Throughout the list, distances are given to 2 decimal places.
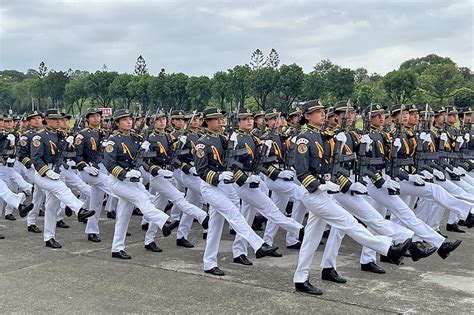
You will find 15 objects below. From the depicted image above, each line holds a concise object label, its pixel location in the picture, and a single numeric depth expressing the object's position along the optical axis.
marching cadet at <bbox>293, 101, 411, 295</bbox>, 5.98
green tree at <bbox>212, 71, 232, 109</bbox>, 39.00
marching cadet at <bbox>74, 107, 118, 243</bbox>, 9.09
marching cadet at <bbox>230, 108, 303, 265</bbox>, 7.28
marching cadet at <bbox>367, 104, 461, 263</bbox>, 6.77
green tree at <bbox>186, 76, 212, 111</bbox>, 41.09
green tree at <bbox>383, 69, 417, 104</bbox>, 36.34
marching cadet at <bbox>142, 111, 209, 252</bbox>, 8.17
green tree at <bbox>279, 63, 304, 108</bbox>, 37.53
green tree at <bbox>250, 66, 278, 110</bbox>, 38.19
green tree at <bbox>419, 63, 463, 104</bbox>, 48.47
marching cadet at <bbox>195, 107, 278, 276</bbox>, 6.88
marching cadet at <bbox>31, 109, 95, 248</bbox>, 8.26
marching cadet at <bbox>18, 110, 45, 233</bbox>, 9.11
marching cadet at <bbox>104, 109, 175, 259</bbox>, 7.62
